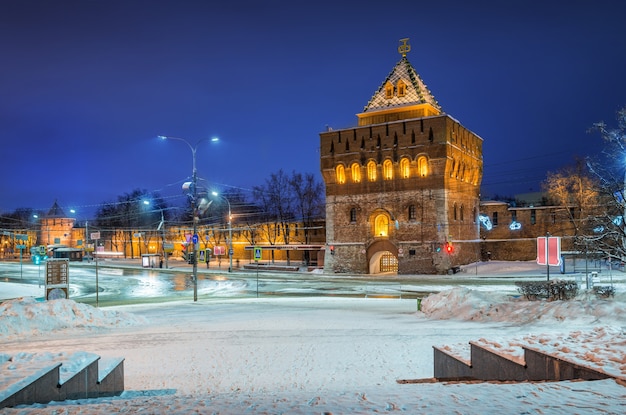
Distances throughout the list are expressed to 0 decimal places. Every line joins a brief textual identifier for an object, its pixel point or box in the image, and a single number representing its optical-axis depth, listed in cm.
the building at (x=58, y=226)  10716
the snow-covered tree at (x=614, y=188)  2158
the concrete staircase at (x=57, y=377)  721
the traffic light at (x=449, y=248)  4420
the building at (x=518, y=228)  4850
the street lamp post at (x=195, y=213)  2667
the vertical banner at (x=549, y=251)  1830
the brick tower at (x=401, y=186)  4488
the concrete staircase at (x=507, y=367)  757
